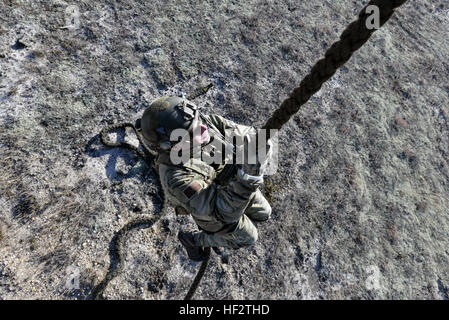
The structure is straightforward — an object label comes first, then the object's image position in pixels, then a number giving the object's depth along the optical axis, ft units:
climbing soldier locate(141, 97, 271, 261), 14.73
